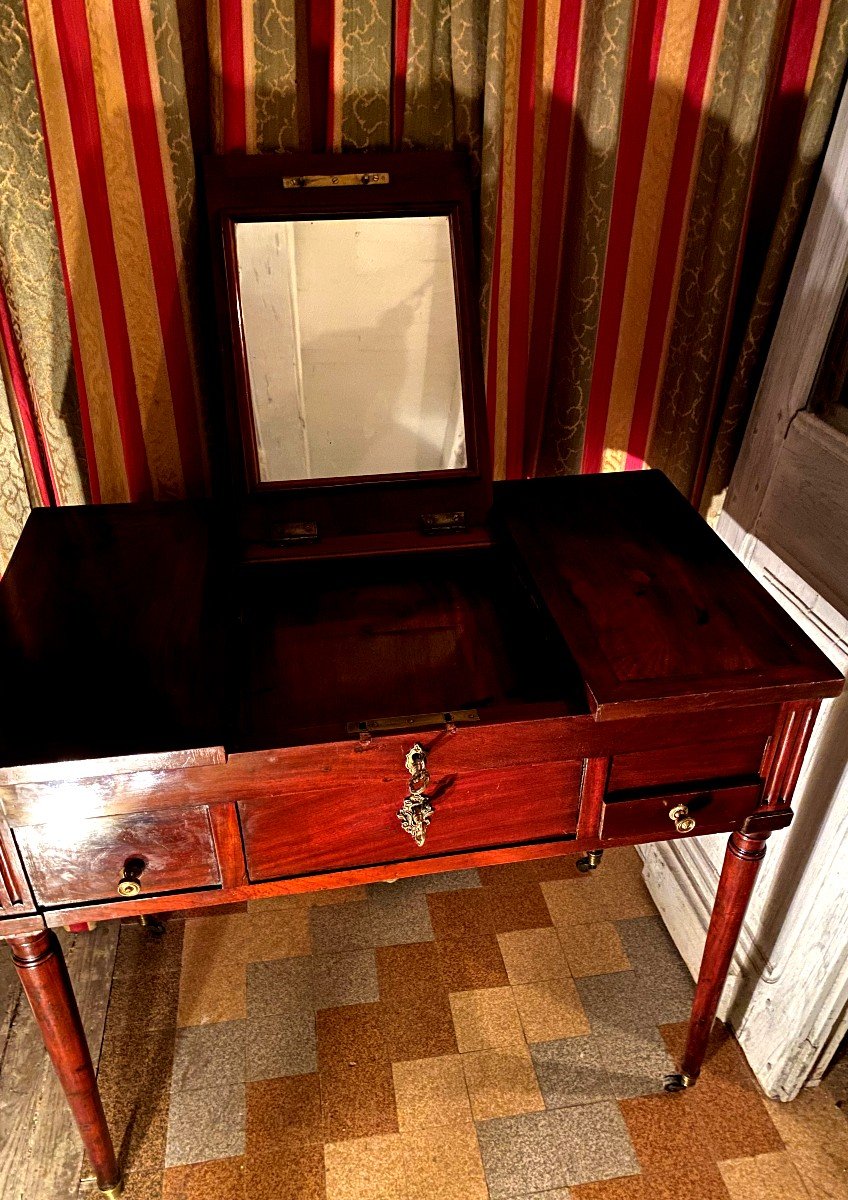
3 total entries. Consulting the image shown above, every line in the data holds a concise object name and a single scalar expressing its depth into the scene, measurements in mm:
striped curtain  1262
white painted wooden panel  1399
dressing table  1083
